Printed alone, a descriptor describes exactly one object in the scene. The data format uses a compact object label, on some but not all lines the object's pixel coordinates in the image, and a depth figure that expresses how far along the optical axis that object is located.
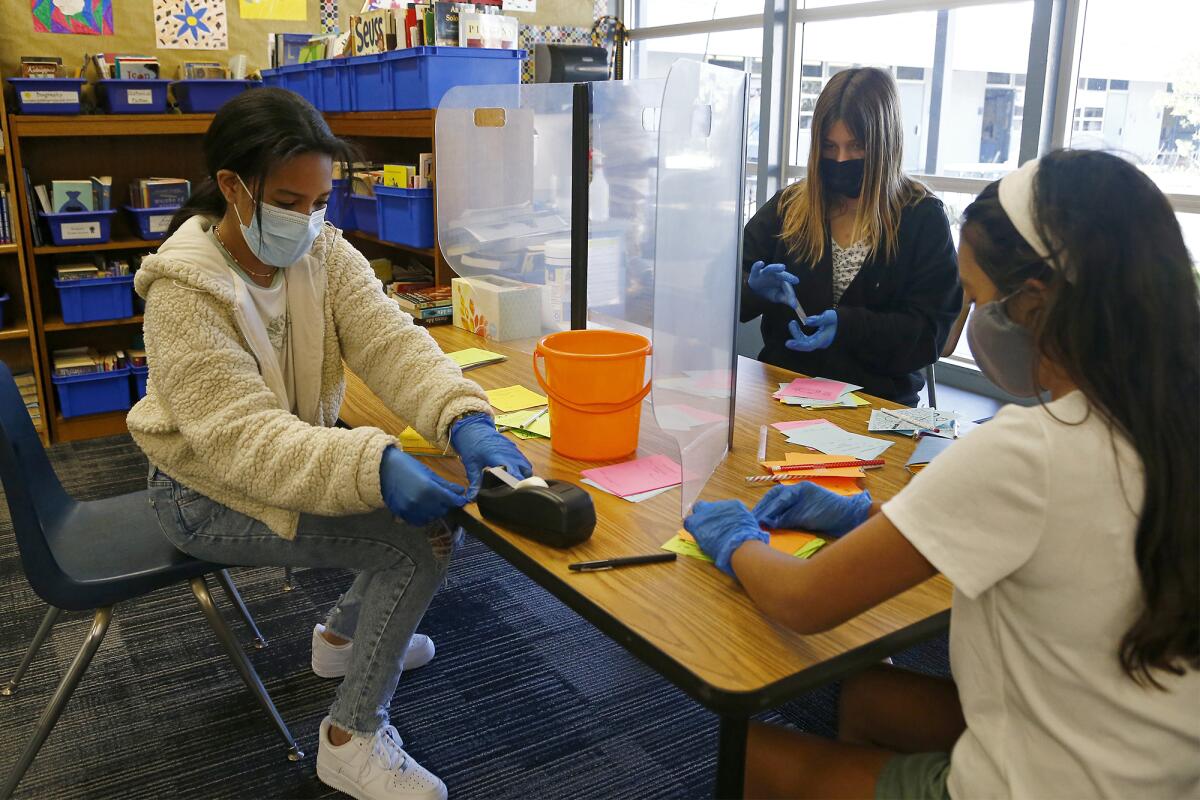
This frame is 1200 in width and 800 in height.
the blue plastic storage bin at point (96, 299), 3.71
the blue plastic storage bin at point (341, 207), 3.66
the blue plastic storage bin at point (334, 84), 3.63
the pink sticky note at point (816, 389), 1.93
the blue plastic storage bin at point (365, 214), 3.48
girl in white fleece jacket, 1.39
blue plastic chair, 1.54
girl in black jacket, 2.18
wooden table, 0.98
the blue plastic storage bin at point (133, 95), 3.75
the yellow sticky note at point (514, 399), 1.85
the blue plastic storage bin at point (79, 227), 3.66
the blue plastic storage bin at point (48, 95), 3.53
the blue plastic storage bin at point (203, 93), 3.94
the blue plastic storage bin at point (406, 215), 3.10
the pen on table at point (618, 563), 1.19
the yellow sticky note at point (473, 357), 2.16
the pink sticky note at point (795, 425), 1.72
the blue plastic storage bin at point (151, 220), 3.88
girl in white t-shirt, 0.89
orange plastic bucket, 1.49
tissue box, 2.39
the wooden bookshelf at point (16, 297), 3.50
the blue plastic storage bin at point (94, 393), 3.75
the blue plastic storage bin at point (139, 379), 3.90
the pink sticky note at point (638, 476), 1.45
